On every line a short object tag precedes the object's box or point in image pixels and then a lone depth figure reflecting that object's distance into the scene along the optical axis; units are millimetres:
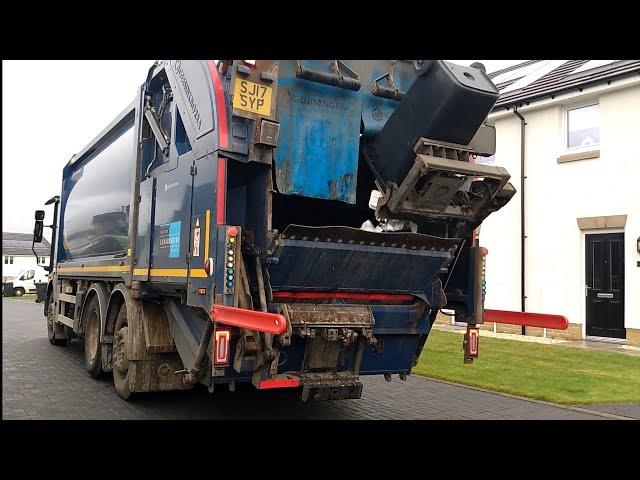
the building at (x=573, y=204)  11727
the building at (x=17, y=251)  60312
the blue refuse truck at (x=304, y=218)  4727
